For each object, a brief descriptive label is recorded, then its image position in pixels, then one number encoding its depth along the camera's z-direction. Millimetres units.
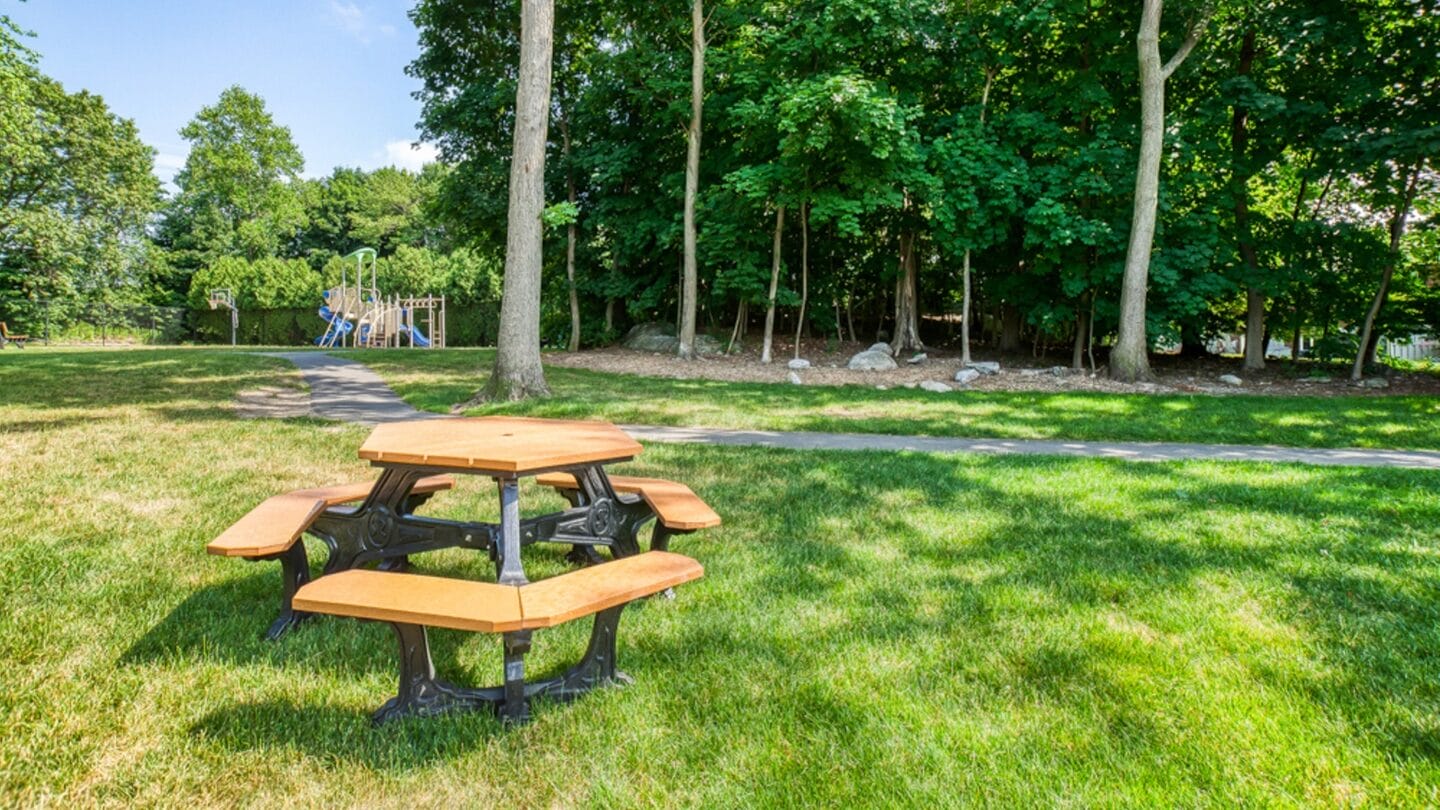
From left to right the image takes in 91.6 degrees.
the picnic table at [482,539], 2107
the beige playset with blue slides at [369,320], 28672
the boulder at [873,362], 14617
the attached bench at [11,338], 27673
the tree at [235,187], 45969
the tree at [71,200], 28828
